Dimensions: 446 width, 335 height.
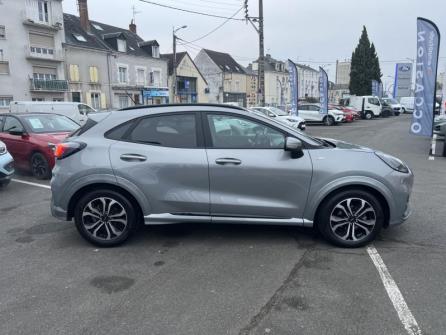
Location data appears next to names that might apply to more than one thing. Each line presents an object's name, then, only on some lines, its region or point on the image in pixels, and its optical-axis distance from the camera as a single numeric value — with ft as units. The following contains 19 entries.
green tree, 168.35
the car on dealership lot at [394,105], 138.90
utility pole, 78.07
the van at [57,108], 61.72
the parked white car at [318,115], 94.61
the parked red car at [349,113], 102.08
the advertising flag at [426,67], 39.75
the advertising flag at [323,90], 94.22
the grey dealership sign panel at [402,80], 179.42
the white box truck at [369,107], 121.08
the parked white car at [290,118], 73.34
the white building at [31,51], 95.14
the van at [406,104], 155.63
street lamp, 106.79
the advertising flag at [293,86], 89.17
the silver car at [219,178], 13.83
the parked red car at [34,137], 27.04
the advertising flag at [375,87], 157.00
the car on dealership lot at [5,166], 23.27
